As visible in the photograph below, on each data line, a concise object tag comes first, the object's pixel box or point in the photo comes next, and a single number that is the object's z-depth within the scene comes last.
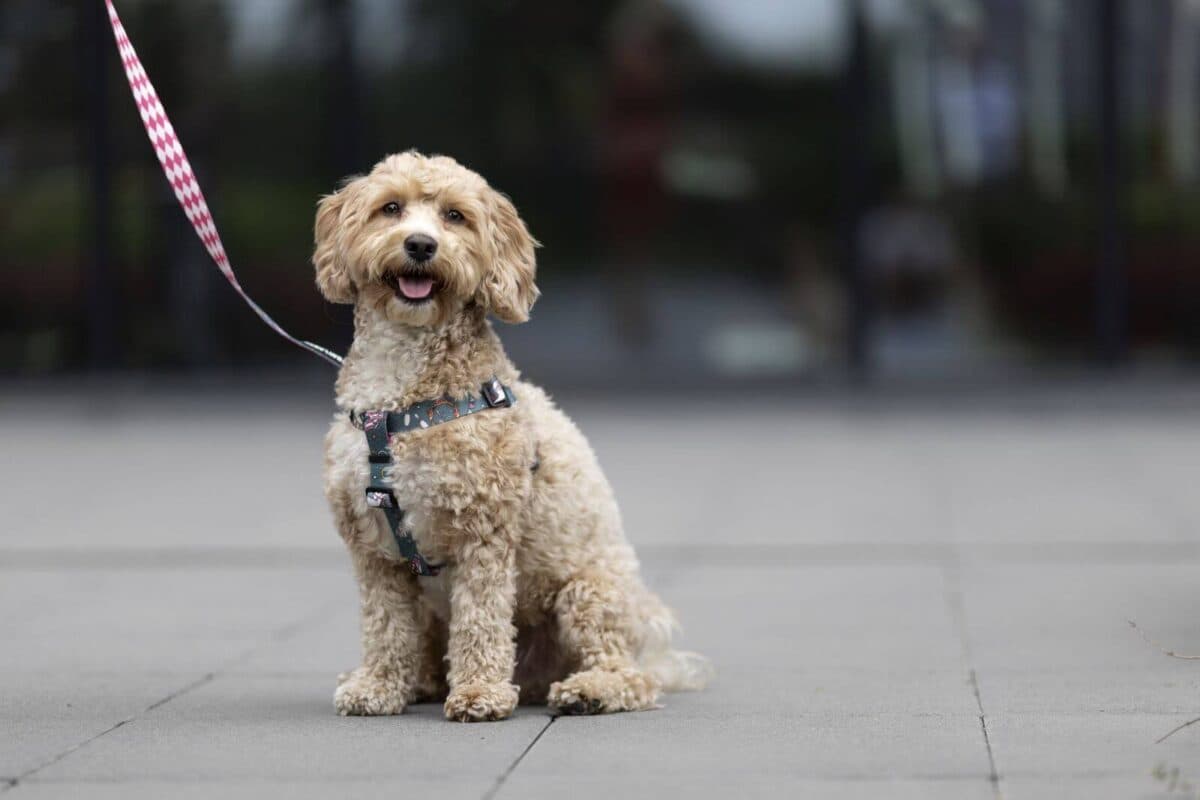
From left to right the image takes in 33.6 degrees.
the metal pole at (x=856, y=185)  13.95
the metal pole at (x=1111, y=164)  13.81
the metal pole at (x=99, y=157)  14.31
